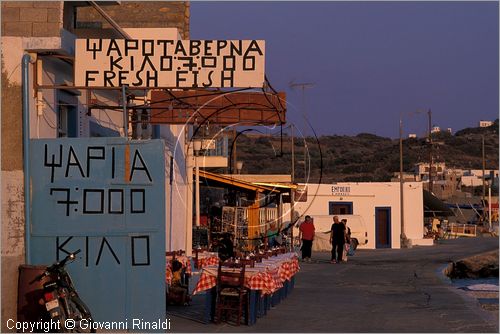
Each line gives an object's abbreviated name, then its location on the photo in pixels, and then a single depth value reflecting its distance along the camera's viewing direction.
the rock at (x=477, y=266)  37.08
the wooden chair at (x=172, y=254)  17.71
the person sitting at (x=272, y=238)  30.14
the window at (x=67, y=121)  16.00
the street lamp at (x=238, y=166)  38.89
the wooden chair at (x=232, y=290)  14.92
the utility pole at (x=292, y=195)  32.28
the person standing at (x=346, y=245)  34.62
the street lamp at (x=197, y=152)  24.44
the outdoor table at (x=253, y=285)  15.05
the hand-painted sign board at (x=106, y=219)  12.94
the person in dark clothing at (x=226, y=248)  22.11
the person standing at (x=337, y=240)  32.44
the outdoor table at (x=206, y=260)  19.34
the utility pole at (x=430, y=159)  71.62
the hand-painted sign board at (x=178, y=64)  13.93
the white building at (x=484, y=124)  161.73
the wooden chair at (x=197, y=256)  19.33
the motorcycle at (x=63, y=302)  11.76
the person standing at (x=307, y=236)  32.28
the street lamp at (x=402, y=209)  51.03
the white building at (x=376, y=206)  51.25
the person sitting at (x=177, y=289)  17.16
